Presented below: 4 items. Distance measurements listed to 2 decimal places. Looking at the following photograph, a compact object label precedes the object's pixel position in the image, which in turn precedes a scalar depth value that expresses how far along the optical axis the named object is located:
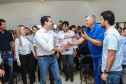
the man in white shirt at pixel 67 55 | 3.85
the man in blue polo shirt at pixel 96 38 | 2.35
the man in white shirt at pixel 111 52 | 1.63
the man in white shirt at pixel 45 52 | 2.47
